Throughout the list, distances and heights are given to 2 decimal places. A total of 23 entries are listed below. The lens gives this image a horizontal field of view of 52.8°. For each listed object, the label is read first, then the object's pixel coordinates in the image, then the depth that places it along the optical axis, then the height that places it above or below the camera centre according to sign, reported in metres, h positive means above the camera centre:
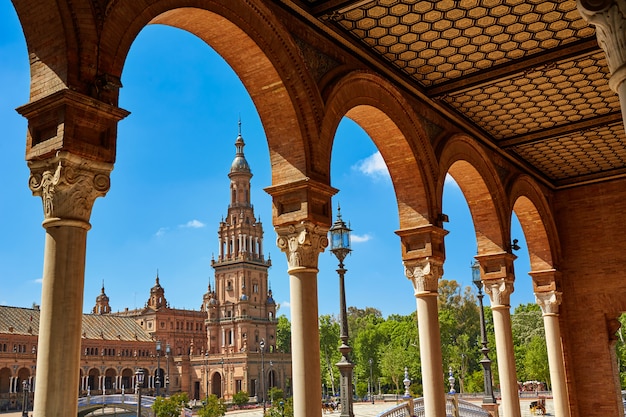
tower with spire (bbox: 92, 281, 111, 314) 102.00 +11.05
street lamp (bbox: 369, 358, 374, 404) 64.06 -1.90
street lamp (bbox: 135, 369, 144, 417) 26.62 -0.36
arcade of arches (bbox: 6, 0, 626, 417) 5.20 +3.22
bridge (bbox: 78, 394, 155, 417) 52.06 -2.28
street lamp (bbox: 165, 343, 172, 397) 68.07 -1.91
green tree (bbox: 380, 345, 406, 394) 60.84 +0.07
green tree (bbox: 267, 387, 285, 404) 59.70 -2.54
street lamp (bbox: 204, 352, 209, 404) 74.25 +0.20
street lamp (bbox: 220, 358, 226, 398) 71.75 -1.55
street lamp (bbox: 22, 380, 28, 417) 34.39 -1.23
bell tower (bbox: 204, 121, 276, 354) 78.69 +11.14
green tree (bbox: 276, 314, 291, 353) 95.72 +4.78
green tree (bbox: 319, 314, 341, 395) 72.25 +2.21
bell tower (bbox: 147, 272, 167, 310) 88.19 +10.20
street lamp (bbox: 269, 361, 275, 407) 73.44 -0.88
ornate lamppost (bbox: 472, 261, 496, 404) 17.80 -0.27
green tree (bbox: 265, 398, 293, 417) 36.55 -2.45
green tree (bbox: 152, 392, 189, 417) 43.88 -2.41
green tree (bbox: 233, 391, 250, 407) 63.78 -2.88
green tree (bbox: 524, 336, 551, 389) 49.50 -0.14
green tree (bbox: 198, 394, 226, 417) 45.77 -2.80
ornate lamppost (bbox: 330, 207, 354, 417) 10.80 +0.92
